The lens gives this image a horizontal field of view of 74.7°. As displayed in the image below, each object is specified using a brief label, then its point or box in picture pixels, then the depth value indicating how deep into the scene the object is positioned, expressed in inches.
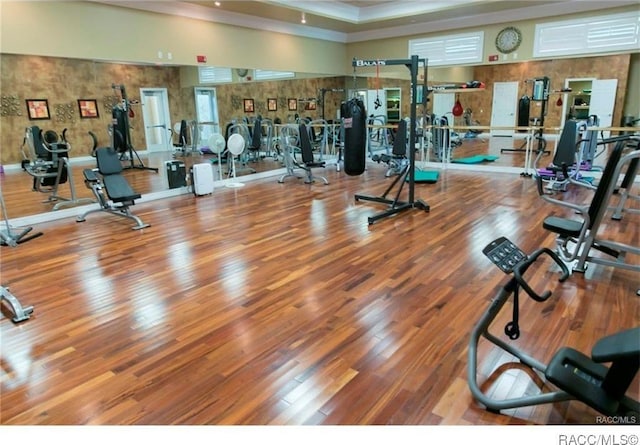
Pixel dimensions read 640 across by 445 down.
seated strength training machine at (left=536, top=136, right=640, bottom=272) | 126.6
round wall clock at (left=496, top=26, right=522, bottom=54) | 323.3
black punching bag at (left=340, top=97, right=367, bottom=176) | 212.7
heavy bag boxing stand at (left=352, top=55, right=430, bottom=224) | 202.2
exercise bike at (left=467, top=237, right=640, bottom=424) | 62.8
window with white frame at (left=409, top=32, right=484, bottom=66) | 342.3
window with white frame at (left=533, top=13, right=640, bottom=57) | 283.4
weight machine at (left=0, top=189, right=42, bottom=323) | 114.2
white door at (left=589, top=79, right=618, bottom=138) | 314.8
